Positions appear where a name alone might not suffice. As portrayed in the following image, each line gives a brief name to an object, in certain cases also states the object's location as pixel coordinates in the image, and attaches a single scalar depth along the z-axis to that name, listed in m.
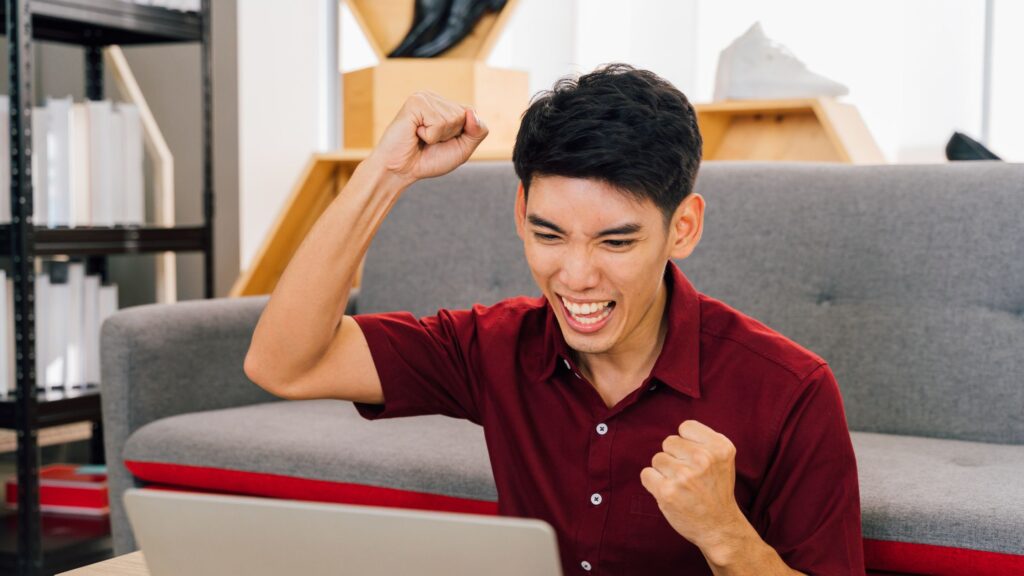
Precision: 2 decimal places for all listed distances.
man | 1.11
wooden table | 1.17
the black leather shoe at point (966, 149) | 2.25
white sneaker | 2.83
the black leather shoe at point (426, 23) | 3.20
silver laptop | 0.67
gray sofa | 1.87
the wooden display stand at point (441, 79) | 3.14
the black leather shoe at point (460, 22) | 3.17
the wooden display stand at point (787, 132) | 2.70
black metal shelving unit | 2.41
